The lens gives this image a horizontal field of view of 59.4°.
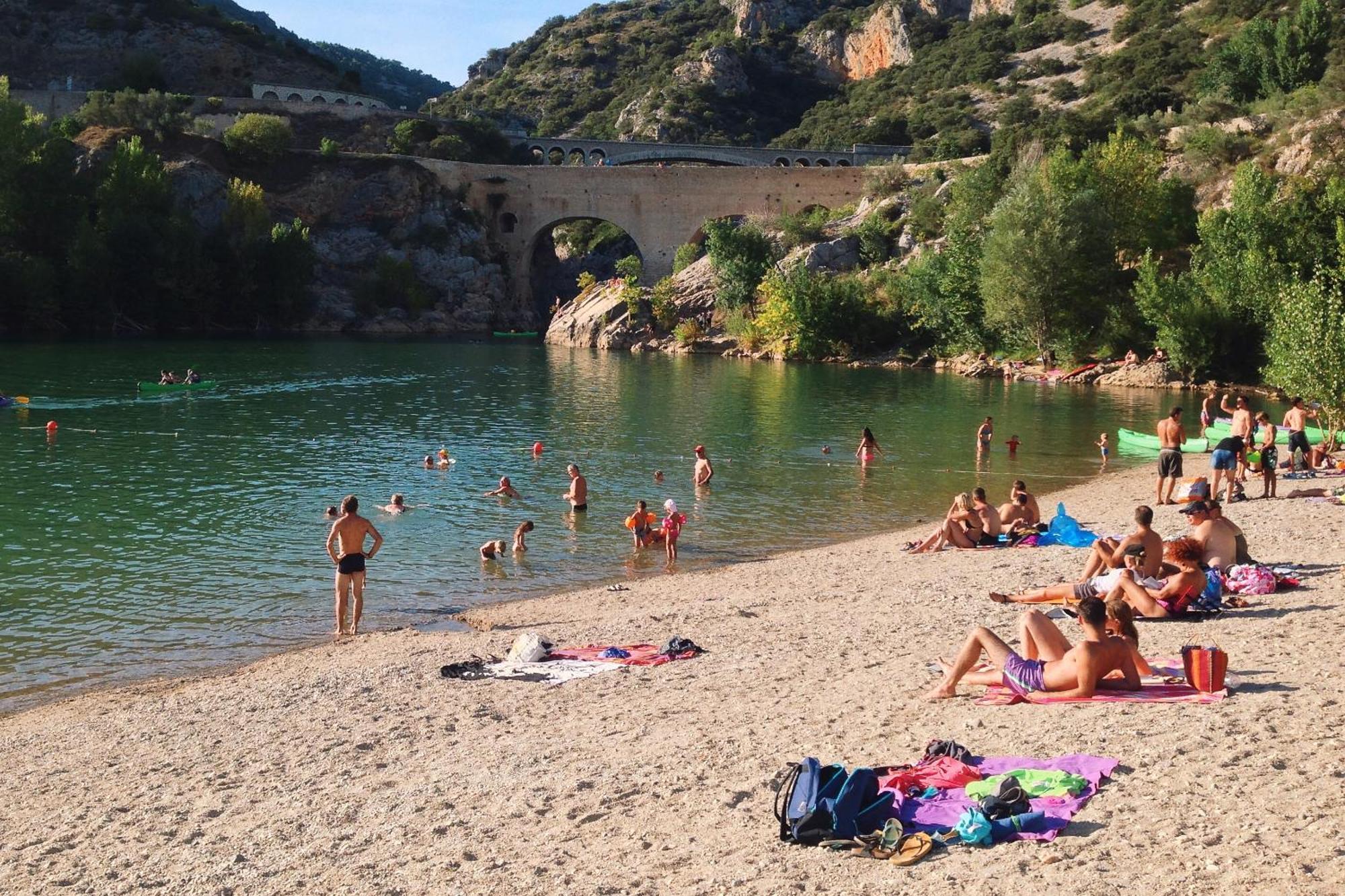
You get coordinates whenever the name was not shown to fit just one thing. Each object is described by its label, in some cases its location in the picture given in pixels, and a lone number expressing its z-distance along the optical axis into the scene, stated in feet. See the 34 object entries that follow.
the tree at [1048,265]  163.12
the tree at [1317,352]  77.71
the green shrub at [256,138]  272.31
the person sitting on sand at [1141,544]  41.81
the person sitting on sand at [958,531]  57.41
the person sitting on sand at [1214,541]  42.63
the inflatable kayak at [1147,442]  91.56
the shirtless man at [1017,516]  58.44
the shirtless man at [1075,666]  29.01
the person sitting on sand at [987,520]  57.62
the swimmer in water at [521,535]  61.00
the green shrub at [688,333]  226.17
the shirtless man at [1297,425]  72.95
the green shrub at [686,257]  257.96
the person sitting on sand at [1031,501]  58.75
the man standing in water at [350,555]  46.55
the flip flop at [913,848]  20.86
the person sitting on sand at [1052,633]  30.27
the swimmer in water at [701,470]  79.56
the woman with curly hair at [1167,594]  37.93
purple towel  21.56
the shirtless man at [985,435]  92.99
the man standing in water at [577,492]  71.77
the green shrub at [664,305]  235.40
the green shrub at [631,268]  264.27
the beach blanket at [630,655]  38.04
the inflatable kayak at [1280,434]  87.10
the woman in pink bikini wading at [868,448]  87.35
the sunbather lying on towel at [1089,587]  39.37
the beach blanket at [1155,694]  28.25
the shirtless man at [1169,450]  65.05
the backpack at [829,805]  22.03
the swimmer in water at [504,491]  76.28
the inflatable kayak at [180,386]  129.18
